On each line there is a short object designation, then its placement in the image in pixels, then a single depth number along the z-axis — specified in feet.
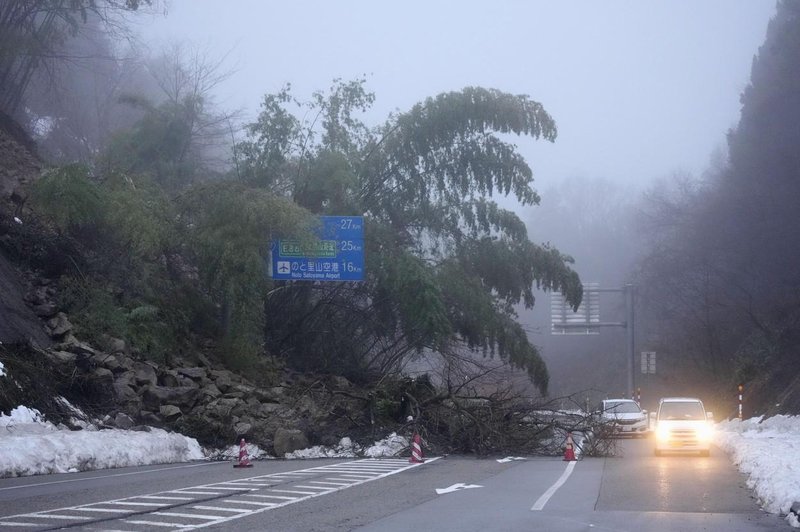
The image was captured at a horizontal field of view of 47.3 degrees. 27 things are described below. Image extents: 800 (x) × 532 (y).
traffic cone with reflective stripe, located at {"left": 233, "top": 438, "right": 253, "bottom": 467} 65.92
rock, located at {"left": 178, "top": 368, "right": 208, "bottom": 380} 93.04
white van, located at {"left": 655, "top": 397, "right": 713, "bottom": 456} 82.17
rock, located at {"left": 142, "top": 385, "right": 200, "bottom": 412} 83.76
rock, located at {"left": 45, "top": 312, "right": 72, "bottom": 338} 86.79
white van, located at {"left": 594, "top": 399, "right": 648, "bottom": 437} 116.47
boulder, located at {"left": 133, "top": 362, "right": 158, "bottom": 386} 85.92
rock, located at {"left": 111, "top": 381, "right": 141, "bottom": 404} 80.64
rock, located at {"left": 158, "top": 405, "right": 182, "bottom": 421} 81.30
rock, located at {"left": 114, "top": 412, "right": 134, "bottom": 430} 75.87
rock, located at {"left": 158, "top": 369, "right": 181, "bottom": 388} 89.35
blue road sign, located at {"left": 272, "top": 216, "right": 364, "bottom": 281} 100.22
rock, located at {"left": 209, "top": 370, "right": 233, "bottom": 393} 93.74
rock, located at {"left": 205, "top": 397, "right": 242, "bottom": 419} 83.71
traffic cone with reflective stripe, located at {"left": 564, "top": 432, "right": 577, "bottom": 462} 77.10
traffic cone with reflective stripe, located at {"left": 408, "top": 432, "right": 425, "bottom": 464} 73.10
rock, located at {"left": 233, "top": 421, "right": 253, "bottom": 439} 80.79
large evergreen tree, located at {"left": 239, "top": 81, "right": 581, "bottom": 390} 116.37
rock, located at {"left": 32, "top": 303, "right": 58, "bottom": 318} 89.25
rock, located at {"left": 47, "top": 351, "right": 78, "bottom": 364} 80.17
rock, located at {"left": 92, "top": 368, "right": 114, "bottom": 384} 80.59
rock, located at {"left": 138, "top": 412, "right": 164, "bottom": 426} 80.07
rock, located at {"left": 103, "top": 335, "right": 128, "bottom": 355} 88.48
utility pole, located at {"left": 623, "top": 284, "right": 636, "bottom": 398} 162.71
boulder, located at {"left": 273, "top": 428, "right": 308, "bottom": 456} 79.16
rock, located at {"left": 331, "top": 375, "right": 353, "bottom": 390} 105.59
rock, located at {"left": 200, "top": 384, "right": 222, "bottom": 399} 88.38
